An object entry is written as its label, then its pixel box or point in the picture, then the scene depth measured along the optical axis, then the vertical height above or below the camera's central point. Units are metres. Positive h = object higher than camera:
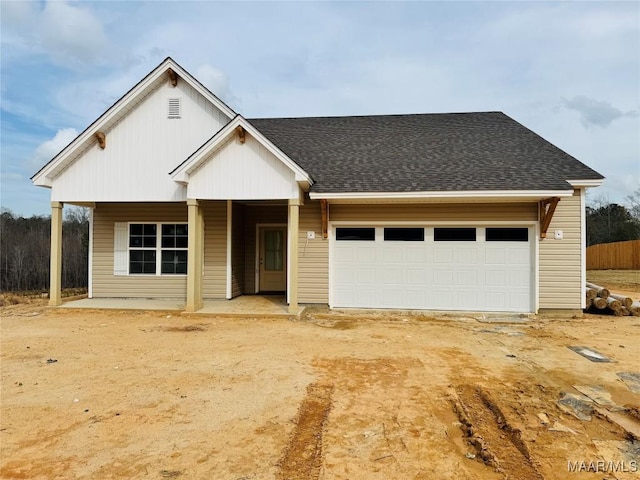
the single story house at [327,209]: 10.07 +1.03
